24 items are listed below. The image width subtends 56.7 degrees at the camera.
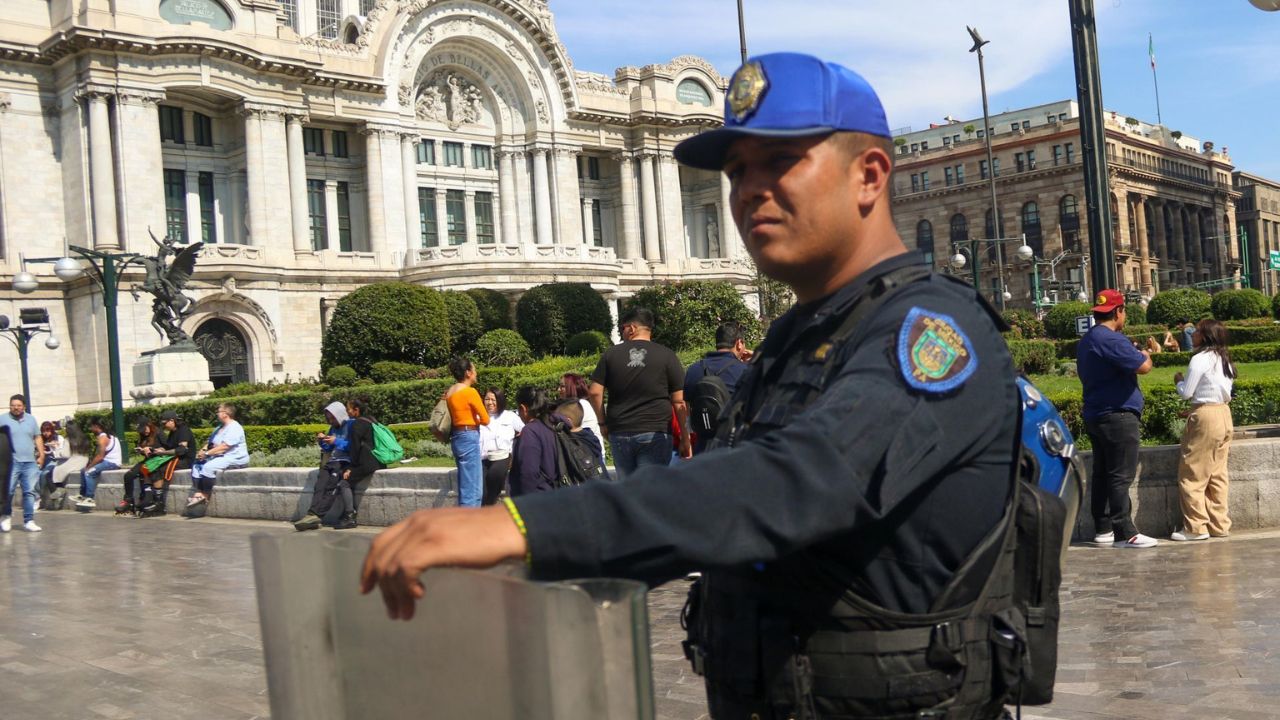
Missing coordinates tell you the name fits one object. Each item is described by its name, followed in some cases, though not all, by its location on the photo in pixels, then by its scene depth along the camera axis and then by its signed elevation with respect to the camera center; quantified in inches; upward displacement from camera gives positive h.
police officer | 58.3 -5.7
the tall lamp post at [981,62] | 1473.9 +366.9
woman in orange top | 427.5 -12.5
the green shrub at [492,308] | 1612.9 +115.4
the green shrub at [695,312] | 1437.0 +80.6
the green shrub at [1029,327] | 1564.2 +35.0
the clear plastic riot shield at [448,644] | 49.9 -11.5
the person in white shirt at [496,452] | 454.3 -23.0
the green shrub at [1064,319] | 1491.1 +40.1
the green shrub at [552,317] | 1619.1 +97.4
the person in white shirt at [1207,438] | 339.3 -28.1
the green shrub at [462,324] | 1535.4 +90.9
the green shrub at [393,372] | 1375.5 +31.5
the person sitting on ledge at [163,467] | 666.2 -28.6
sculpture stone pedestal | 1157.7 +38.5
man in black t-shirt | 347.3 -4.8
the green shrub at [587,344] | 1515.7 +52.2
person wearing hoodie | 509.0 -29.7
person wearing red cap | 326.0 -15.6
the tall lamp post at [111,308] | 811.4 +79.0
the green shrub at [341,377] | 1365.7 +30.8
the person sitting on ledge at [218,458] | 626.8 -24.4
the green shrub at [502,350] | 1441.9 +51.1
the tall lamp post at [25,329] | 1133.7 +98.6
